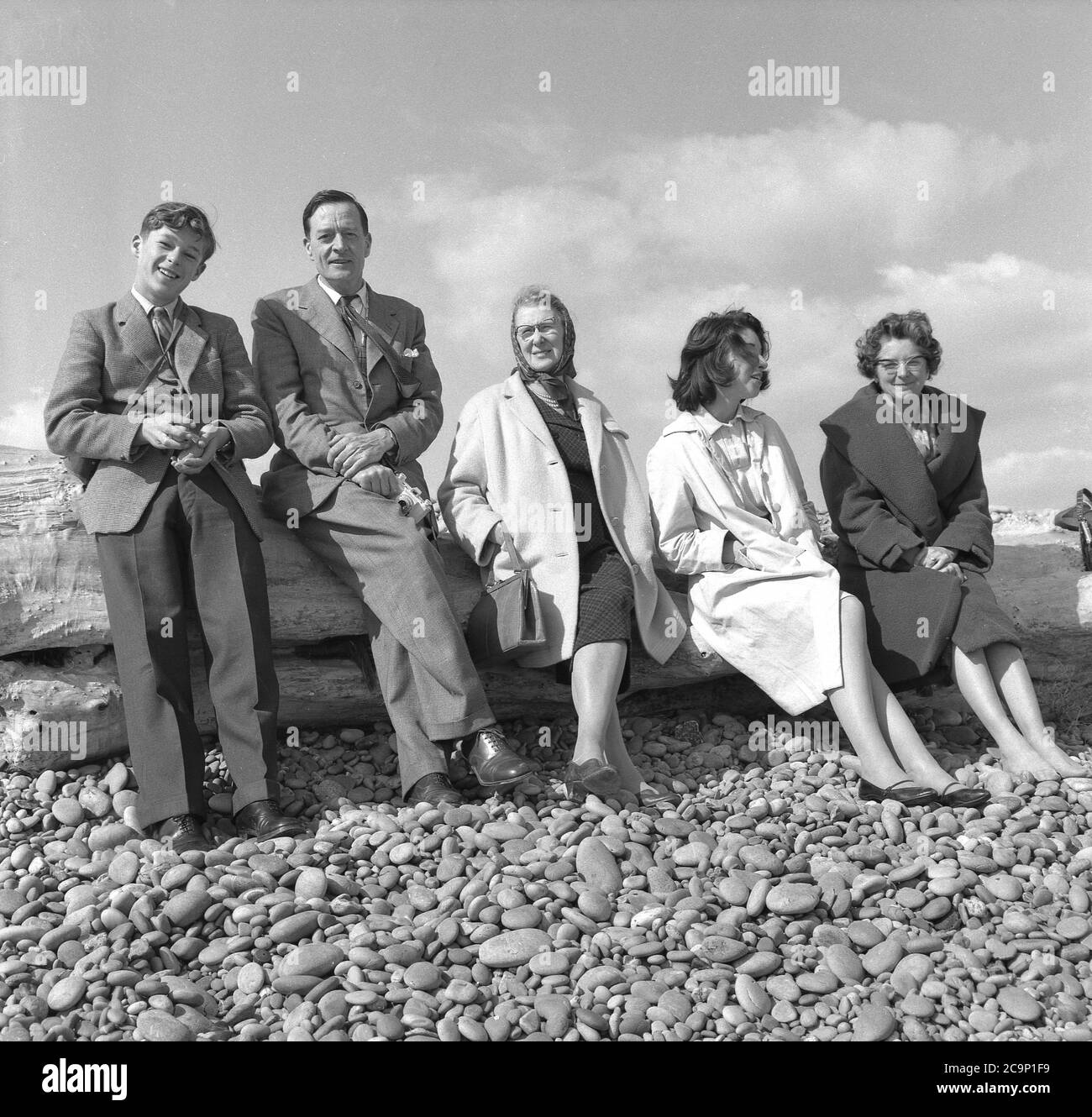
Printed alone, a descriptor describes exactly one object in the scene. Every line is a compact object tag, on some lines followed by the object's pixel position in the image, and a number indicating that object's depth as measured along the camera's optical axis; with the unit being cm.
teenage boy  457
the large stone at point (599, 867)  421
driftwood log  509
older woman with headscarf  513
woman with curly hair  544
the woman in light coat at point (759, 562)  508
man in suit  487
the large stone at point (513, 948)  377
